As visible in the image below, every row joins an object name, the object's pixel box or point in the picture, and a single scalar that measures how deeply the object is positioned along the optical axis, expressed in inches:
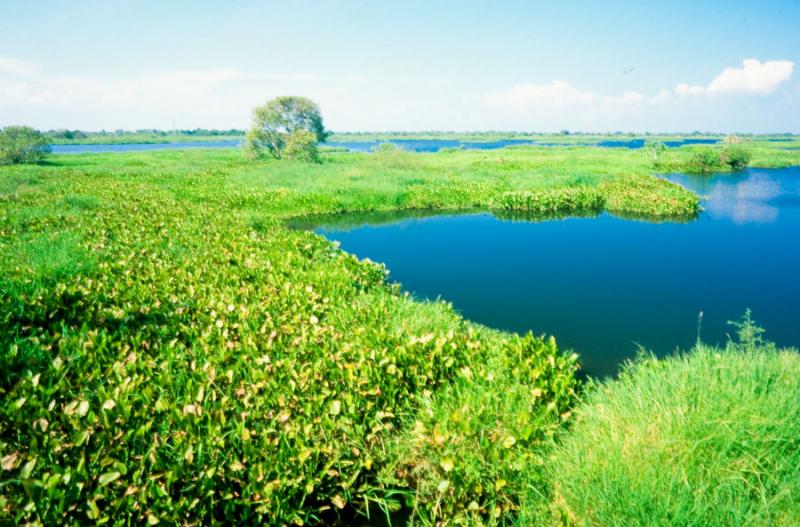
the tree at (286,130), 1881.2
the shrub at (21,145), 1760.6
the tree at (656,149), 1884.6
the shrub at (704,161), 1795.0
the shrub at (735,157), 1836.9
